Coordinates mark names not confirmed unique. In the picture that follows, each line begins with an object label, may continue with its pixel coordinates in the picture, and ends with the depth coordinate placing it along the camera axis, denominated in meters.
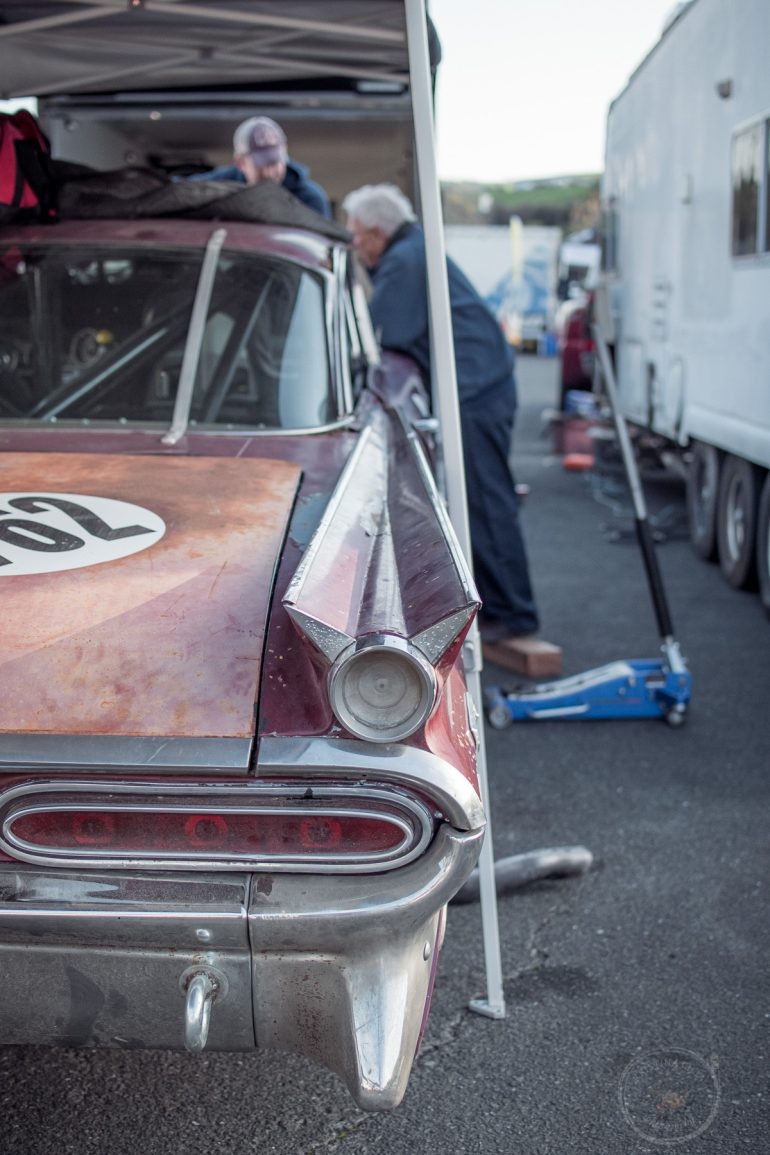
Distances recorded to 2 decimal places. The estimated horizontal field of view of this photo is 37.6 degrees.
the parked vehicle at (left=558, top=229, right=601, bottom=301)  27.08
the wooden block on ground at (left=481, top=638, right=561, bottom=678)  5.19
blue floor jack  4.61
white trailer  5.97
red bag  3.90
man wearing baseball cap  5.39
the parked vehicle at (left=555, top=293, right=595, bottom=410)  13.65
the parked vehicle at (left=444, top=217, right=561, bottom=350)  32.94
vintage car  1.81
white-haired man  5.01
